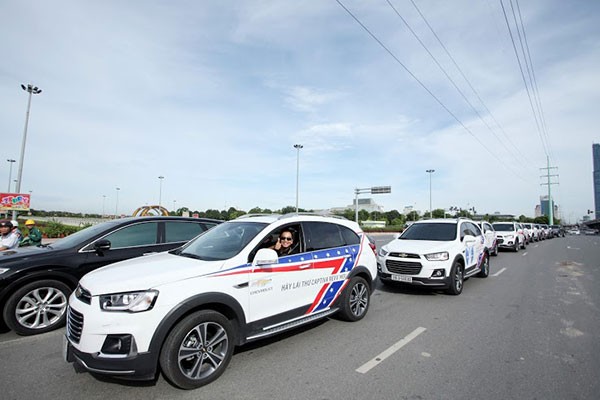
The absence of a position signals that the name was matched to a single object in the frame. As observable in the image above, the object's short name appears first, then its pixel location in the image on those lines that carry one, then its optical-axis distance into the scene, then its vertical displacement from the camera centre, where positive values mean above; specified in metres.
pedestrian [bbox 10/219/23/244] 6.86 -0.42
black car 4.61 -0.80
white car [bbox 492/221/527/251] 18.22 -0.58
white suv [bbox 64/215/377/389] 2.98 -0.91
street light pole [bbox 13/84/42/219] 21.08 +5.48
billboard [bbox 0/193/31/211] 20.03 +0.63
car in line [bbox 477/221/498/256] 12.24 -0.28
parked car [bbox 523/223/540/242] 27.53 -0.55
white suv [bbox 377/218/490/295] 6.99 -0.77
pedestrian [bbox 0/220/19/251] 6.57 -0.51
